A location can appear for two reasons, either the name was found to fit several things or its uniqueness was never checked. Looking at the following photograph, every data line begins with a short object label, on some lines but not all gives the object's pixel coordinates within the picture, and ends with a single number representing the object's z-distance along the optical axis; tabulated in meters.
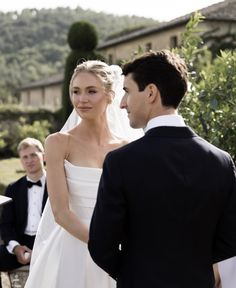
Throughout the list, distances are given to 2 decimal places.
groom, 2.18
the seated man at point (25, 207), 5.06
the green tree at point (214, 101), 4.37
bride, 3.02
